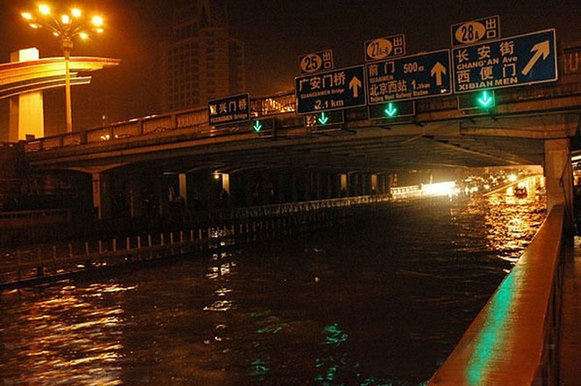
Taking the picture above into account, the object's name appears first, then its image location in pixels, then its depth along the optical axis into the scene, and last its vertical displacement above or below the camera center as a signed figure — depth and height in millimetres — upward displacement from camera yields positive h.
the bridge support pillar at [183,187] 46969 +1805
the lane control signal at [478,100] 19375 +3627
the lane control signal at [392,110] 21609 +3779
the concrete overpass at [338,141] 19188 +3218
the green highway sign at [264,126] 25203 +3858
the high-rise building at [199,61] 172000 +50124
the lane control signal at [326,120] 23531 +3762
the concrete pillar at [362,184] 72562 +2239
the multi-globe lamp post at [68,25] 31906 +12037
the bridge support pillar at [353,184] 70512 +2222
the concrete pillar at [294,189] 59259 +1573
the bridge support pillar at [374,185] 75544 +2128
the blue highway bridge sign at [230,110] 25938 +4904
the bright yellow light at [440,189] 87775 +1445
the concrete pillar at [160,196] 45062 +1079
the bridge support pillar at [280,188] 58812 +1744
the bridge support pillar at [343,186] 66750 +1900
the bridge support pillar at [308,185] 60906 +1992
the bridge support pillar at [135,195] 40856 +1135
